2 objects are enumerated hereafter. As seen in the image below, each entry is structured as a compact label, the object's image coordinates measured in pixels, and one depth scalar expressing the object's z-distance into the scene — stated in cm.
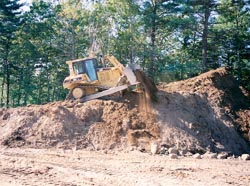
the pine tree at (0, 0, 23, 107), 3127
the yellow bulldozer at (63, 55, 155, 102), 1680
